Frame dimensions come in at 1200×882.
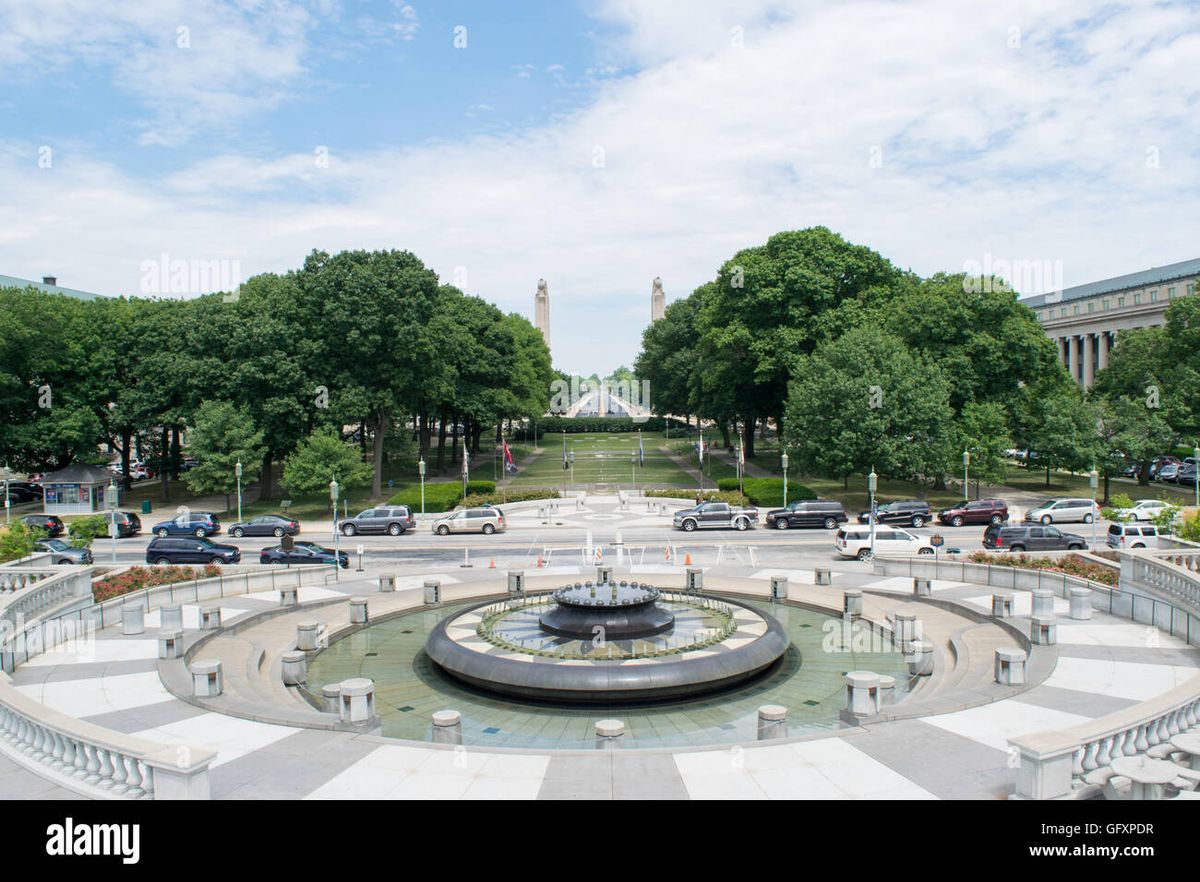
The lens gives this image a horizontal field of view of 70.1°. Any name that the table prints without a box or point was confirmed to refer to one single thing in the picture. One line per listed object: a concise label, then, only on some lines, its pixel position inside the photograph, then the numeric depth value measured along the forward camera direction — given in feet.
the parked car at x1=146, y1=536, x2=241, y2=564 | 123.65
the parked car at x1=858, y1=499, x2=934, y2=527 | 155.63
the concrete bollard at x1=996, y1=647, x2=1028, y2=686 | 54.29
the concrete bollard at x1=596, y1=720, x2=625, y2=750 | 45.78
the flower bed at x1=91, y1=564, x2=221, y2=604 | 81.82
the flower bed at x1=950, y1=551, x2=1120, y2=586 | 85.10
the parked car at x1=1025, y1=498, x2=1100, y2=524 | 153.28
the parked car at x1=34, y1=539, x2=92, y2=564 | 116.37
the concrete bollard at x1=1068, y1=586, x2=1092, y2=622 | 72.95
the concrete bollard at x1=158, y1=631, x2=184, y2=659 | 63.57
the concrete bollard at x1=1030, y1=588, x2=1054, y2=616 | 68.59
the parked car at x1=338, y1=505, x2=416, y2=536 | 154.51
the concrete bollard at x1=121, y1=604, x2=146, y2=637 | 72.43
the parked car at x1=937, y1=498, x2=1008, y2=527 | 155.74
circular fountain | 56.70
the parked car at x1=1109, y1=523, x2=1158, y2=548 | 122.62
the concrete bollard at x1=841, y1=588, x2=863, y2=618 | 79.92
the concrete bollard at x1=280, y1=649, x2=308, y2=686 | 63.62
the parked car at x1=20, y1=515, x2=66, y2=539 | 145.79
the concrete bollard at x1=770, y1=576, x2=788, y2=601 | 86.74
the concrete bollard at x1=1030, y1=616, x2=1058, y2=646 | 63.87
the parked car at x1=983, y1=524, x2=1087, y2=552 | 125.70
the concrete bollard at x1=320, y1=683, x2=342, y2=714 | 55.83
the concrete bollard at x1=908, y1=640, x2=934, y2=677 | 64.28
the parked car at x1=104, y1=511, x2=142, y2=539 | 151.23
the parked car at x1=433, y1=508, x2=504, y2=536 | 155.02
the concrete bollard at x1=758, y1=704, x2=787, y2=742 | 47.70
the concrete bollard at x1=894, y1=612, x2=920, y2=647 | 70.49
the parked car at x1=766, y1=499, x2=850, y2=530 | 156.35
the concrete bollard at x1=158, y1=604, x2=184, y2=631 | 68.74
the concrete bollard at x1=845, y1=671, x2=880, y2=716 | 49.26
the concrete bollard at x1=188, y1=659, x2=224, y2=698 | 53.72
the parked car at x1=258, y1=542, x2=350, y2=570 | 116.06
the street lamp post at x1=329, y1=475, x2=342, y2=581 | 104.68
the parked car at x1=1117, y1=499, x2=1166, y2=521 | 131.03
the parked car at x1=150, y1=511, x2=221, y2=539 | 149.28
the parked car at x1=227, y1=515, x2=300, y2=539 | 149.38
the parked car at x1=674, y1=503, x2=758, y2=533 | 155.43
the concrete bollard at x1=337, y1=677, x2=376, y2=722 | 47.42
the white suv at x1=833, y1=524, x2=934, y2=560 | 118.42
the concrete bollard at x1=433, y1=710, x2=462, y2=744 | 46.34
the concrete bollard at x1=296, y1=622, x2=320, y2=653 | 71.10
